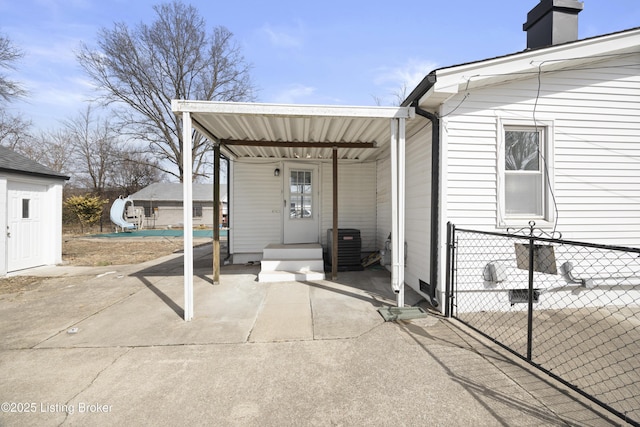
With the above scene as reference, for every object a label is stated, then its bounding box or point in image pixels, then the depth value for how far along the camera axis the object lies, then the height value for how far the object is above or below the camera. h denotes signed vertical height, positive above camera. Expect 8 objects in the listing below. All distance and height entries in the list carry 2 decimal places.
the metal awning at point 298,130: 3.68 +1.42
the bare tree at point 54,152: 22.71 +5.30
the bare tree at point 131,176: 26.39 +3.67
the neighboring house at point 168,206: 21.80 +0.49
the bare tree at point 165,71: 20.42 +11.07
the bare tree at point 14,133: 18.70 +5.64
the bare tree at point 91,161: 25.75 +4.90
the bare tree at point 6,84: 12.94 +6.17
